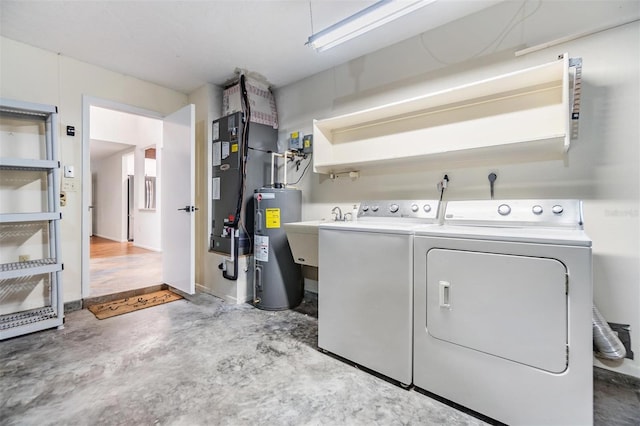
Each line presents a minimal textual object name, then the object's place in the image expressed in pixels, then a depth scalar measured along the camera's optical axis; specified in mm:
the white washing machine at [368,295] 1662
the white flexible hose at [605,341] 1480
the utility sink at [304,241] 2422
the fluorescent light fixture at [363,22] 1624
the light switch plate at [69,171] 2821
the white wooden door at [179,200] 3033
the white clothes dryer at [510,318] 1227
